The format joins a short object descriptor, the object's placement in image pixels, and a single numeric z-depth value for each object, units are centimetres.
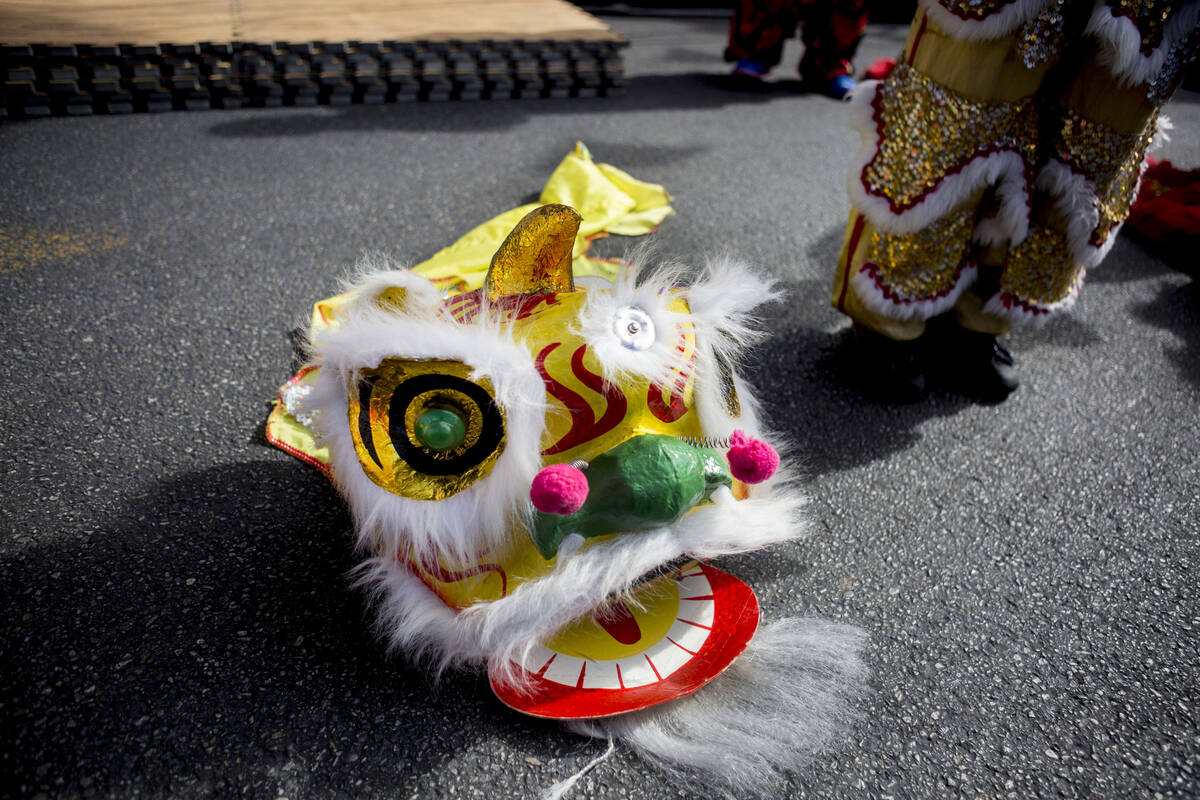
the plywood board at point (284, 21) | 246
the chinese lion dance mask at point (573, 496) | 80
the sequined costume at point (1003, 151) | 109
